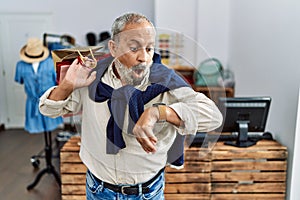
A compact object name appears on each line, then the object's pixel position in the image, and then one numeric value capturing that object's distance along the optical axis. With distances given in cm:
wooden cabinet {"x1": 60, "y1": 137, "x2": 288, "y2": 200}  229
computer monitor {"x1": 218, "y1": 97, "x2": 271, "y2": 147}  221
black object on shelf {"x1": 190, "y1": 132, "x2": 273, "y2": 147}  240
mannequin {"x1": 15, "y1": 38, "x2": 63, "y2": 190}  341
